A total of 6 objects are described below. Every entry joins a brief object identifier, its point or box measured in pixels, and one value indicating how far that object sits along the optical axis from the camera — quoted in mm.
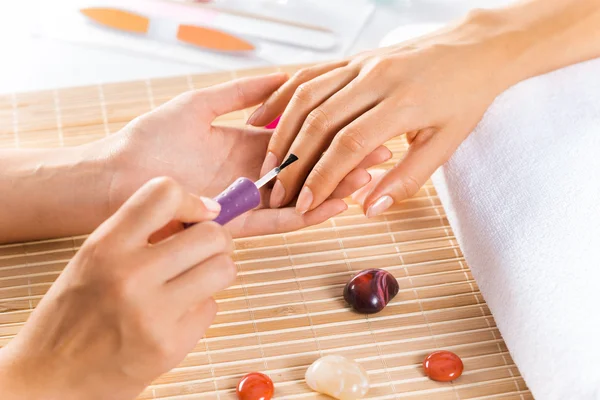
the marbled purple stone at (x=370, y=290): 720
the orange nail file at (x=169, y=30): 953
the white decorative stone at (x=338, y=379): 681
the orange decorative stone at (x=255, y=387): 678
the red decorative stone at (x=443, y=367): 694
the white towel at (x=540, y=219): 679
